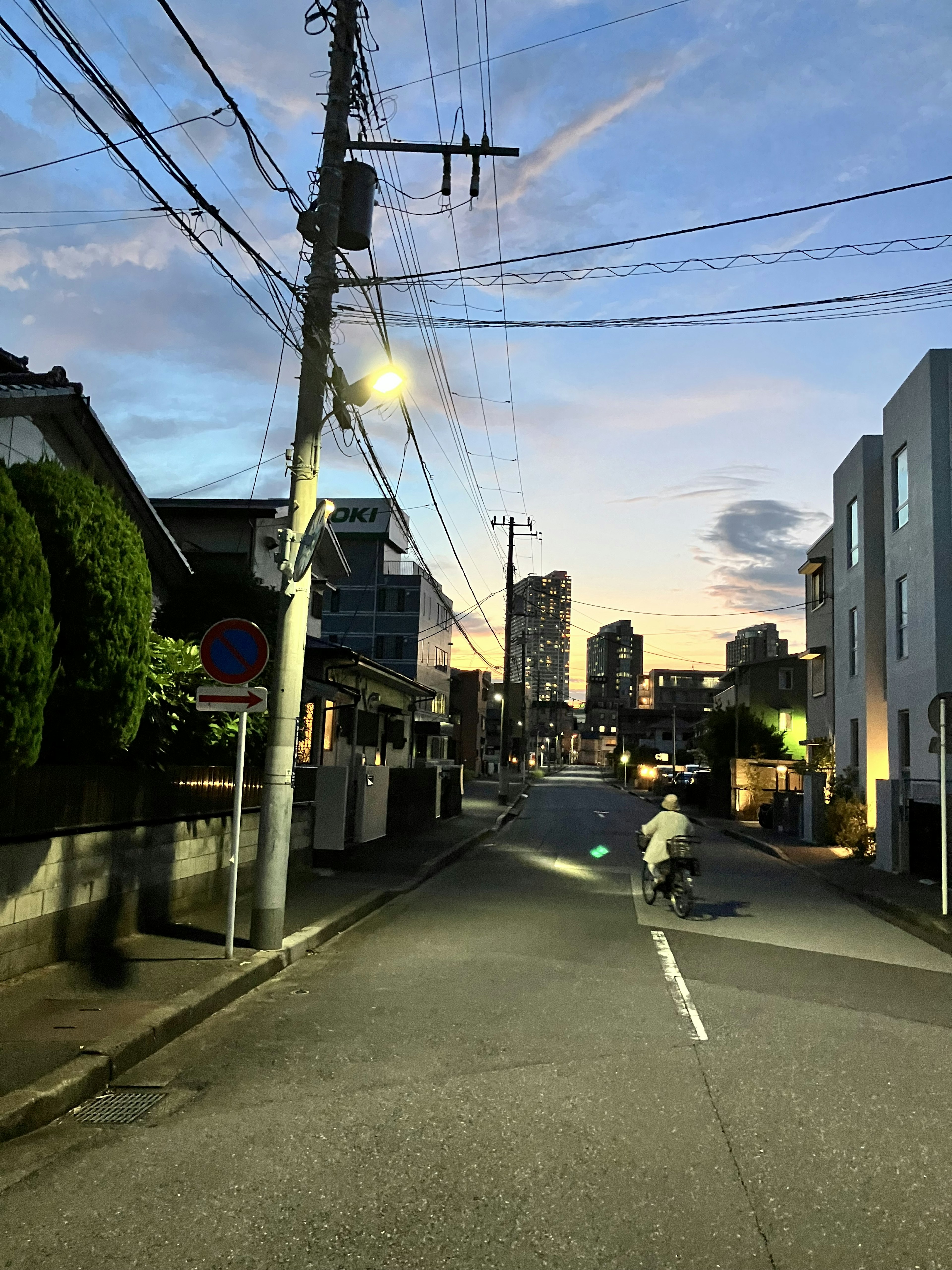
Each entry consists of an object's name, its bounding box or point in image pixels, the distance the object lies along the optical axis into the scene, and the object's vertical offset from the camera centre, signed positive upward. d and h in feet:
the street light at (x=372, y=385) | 36.81 +13.61
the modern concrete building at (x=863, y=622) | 87.97 +13.86
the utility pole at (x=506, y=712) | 148.05 +8.24
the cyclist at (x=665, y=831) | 45.21 -2.68
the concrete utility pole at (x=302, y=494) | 31.86 +8.74
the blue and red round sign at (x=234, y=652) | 30.66 +3.06
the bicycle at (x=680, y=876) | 43.62 -4.54
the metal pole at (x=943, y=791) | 43.88 -0.41
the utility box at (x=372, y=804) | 70.08 -3.17
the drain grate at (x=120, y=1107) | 17.42 -6.26
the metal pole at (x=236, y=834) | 29.50 -2.34
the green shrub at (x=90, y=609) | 28.25 +3.88
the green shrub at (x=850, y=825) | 75.05 -3.83
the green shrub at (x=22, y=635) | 22.13 +2.45
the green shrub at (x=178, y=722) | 36.47 +1.19
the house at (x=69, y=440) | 44.96 +14.89
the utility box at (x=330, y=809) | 62.39 -3.15
